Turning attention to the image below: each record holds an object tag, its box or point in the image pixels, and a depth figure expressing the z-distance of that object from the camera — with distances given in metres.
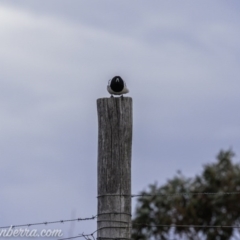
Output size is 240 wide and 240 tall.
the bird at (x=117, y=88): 20.47
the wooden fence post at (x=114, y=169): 19.75
